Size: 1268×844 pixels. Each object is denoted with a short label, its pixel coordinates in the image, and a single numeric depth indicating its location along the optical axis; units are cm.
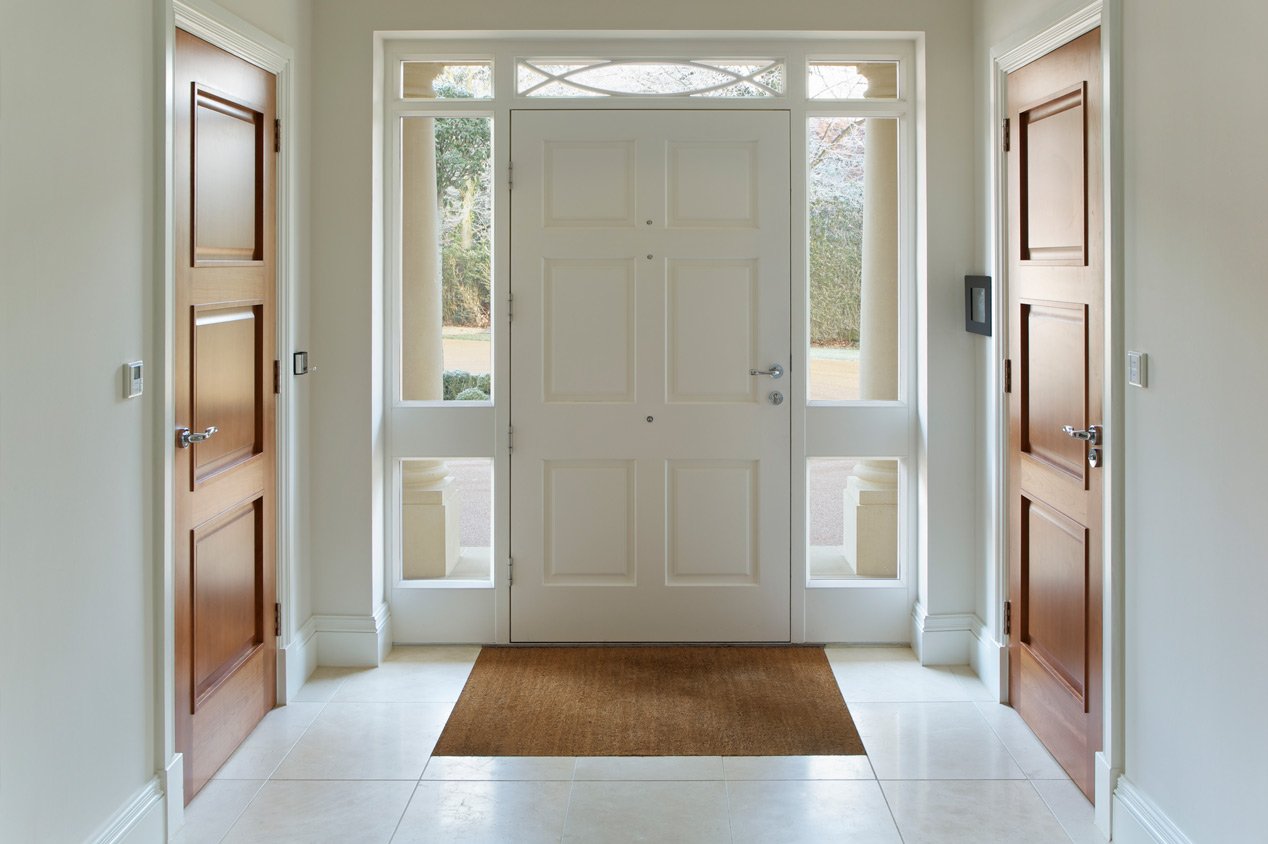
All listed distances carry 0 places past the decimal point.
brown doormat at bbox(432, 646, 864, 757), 382
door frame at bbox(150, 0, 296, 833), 310
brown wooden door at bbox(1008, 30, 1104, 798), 338
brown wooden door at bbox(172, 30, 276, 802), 335
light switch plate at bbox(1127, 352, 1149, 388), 297
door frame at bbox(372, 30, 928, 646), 465
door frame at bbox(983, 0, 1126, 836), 311
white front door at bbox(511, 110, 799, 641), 472
